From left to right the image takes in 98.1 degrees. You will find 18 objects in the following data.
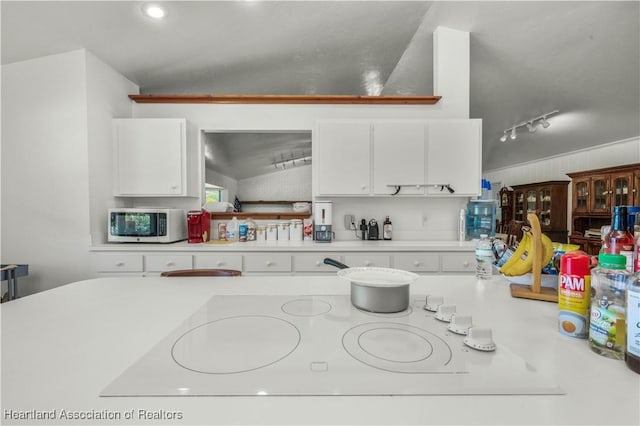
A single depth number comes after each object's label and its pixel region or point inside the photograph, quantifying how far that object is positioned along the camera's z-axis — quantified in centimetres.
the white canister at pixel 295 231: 264
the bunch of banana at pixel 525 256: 94
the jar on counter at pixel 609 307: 54
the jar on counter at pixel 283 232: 265
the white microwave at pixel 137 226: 233
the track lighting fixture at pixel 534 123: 373
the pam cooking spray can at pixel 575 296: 63
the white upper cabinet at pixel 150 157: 250
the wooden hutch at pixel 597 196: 346
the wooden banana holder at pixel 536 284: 88
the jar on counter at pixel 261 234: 265
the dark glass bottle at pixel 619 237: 67
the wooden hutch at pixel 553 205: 484
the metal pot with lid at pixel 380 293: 74
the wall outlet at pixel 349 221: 274
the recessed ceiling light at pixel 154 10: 188
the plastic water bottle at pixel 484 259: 116
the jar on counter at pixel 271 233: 264
